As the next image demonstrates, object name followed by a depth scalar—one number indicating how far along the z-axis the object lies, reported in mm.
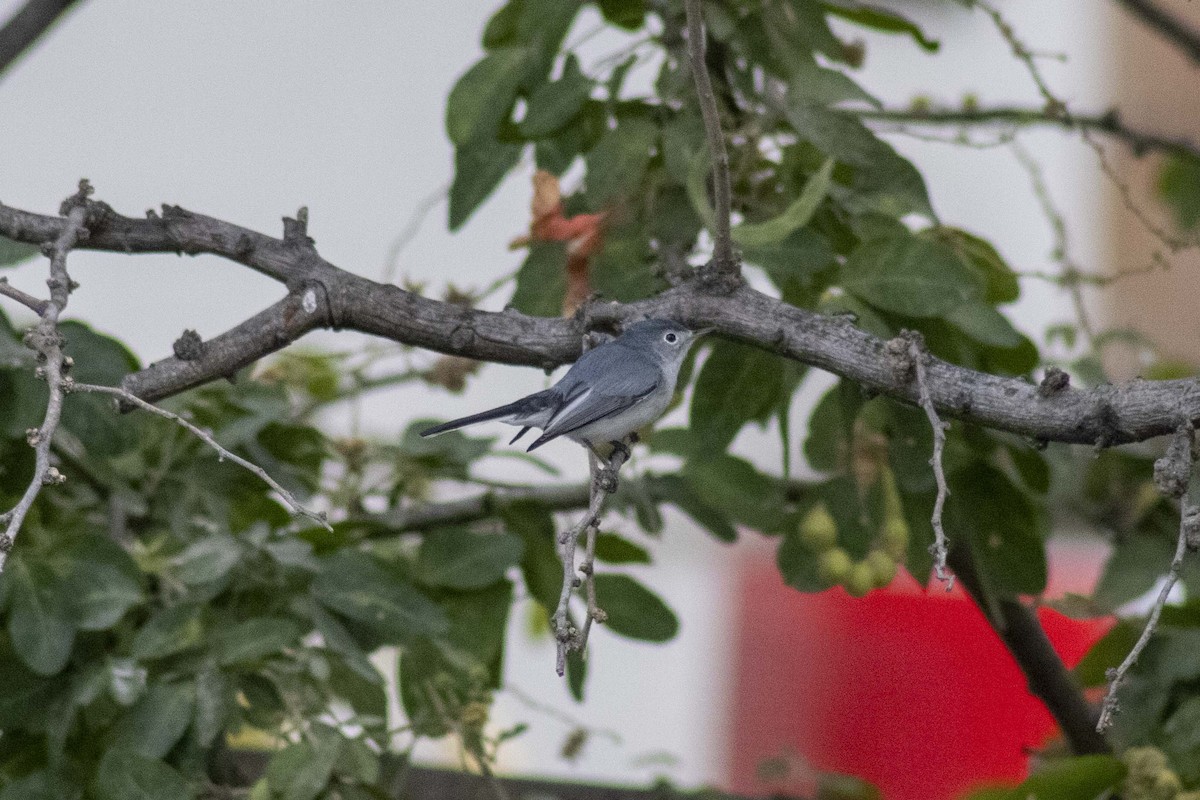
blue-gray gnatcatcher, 7228
